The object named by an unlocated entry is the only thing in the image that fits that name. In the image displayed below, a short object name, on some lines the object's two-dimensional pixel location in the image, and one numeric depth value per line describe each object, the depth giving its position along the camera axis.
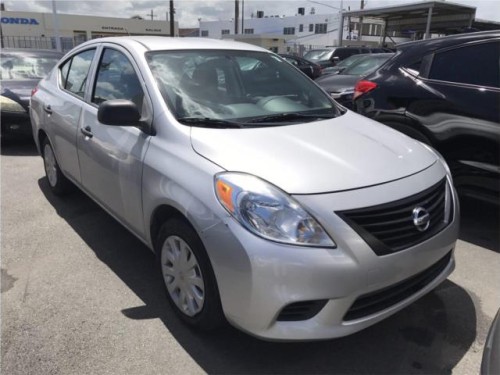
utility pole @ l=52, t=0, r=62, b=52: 22.33
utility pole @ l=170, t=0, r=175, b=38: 37.88
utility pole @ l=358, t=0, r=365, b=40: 27.46
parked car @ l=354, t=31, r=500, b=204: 3.69
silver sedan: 2.06
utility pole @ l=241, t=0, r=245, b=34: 64.15
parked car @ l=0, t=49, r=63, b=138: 6.96
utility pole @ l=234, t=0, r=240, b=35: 47.53
